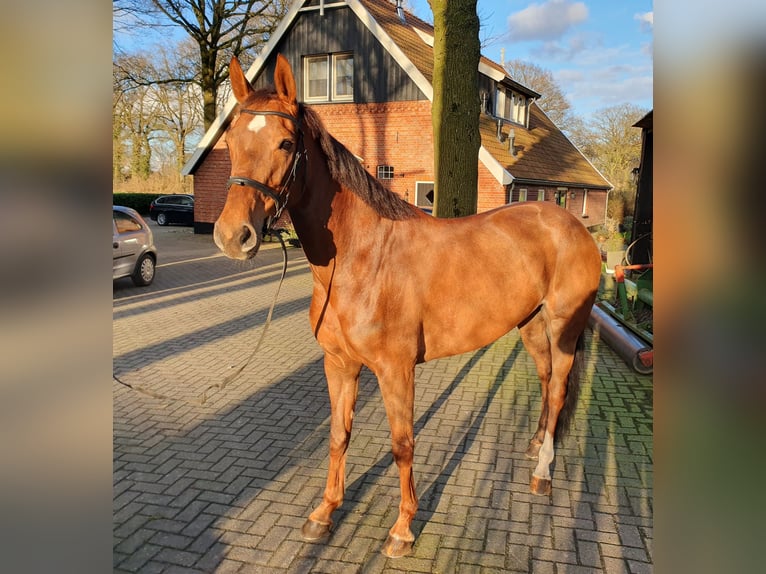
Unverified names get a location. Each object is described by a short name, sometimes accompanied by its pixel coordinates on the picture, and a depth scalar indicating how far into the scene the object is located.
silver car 10.89
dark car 28.94
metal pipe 6.20
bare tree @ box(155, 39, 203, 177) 32.94
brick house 17.33
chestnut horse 2.45
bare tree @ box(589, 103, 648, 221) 30.35
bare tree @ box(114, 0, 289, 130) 23.08
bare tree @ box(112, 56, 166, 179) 22.16
